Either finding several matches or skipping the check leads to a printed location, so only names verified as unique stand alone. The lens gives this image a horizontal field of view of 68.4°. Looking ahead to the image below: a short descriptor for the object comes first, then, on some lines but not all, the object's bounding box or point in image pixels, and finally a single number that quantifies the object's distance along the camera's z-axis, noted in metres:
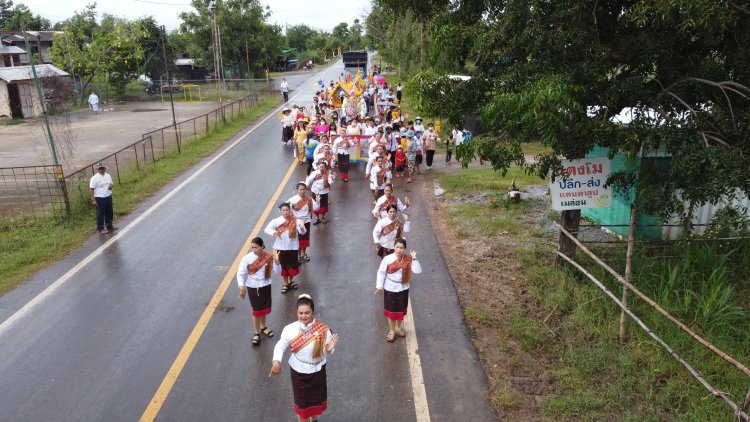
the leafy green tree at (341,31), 129.75
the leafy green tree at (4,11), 73.75
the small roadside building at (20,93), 32.22
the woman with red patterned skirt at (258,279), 7.09
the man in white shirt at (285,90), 37.91
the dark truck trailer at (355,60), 53.47
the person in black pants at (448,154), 18.40
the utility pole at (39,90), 12.05
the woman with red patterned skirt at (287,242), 8.59
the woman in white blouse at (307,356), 5.33
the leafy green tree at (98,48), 39.91
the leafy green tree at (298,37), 106.63
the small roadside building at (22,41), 46.47
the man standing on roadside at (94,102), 36.41
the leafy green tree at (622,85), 6.12
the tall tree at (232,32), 49.81
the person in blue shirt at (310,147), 16.88
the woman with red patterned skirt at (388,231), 8.50
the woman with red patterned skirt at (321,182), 11.71
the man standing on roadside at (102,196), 11.47
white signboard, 8.15
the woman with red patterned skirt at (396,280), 7.16
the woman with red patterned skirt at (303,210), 9.85
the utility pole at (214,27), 29.41
